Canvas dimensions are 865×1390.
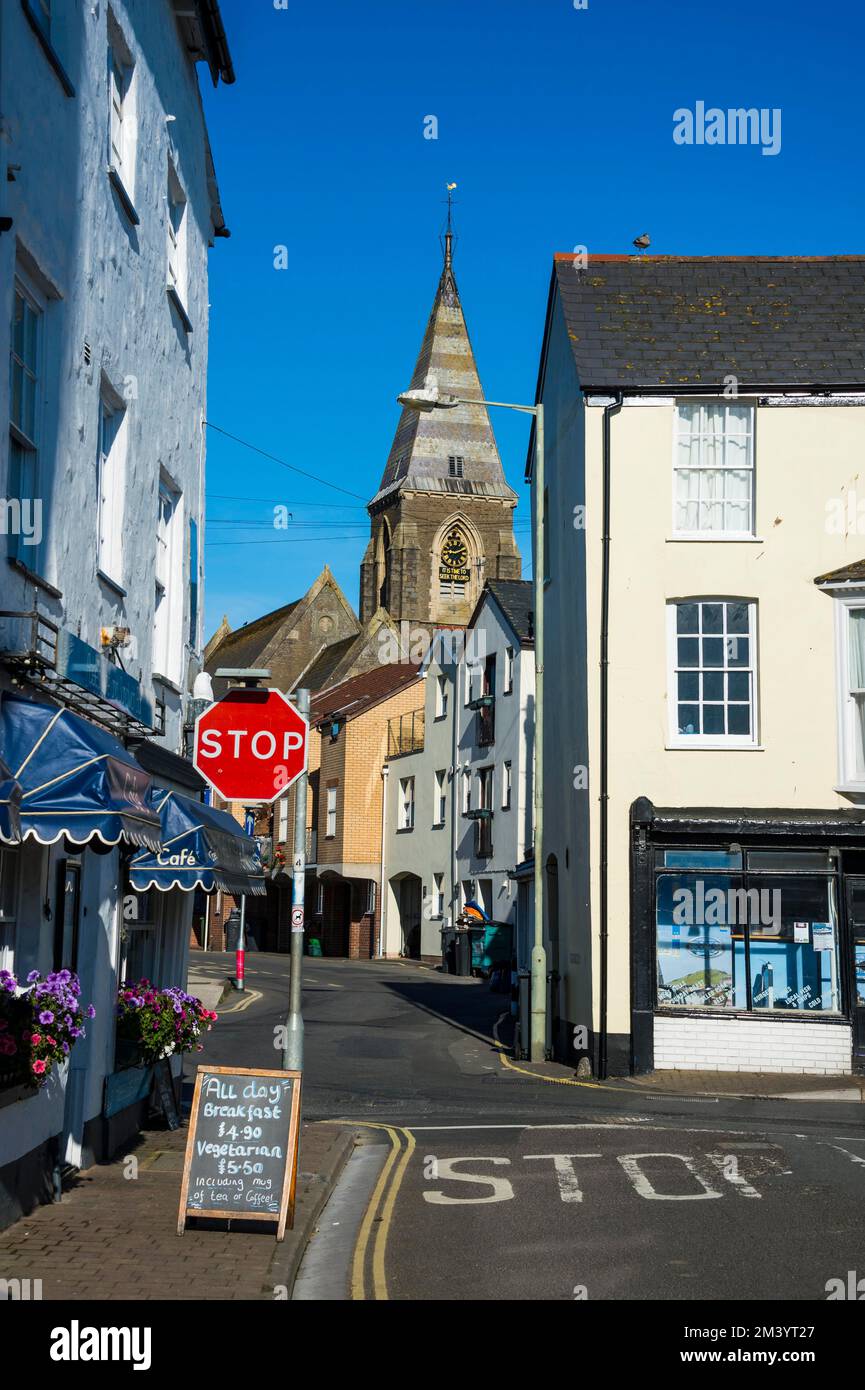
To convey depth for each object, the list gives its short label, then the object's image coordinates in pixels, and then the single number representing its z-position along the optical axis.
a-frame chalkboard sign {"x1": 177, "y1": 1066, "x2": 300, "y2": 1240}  9.66
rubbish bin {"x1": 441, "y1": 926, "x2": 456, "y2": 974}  42.22
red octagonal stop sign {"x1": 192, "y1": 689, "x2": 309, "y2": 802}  12.78
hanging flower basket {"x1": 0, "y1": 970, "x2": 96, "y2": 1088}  8.98
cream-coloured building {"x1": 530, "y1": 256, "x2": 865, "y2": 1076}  20.72
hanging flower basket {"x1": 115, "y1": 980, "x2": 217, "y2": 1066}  13.25
